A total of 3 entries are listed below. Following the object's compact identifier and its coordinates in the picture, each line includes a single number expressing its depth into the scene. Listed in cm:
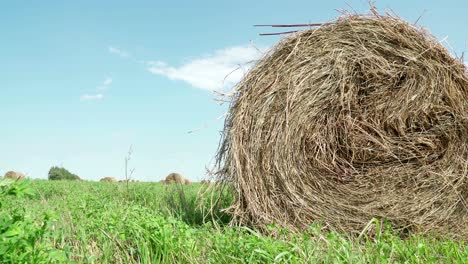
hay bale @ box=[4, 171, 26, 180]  1936
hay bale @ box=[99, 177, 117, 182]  1902
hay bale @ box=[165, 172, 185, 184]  1770
